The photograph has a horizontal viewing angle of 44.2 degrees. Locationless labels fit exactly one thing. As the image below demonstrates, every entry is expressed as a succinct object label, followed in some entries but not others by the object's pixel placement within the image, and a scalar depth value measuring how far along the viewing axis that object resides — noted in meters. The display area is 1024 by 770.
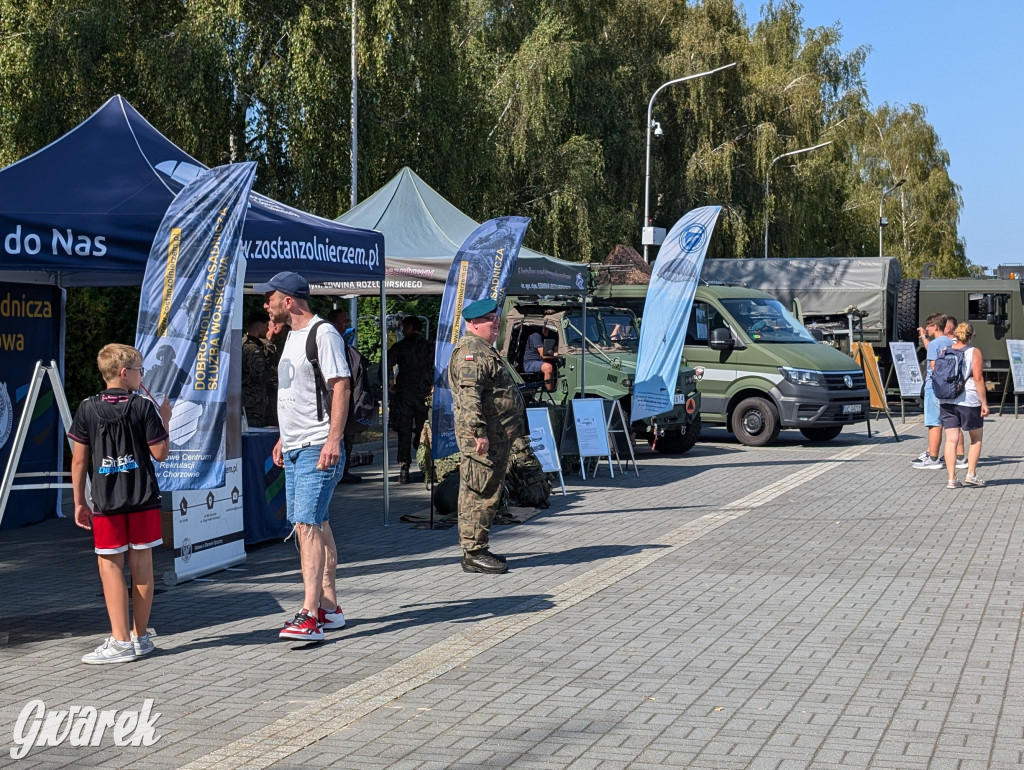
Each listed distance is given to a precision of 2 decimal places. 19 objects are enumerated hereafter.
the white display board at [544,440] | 12.71
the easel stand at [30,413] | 7.30
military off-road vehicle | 16.11
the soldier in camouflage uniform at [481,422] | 8.61
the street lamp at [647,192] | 31.74
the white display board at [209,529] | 8.29
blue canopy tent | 7.79
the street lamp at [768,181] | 38.84
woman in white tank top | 13.49
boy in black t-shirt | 6.38
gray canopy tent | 12.88
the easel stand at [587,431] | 14.15
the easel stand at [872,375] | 20.67
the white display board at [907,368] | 23.22
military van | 18.31
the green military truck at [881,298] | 26.34
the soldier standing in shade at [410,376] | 13.96
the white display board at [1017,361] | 25.34
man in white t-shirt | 6.71
